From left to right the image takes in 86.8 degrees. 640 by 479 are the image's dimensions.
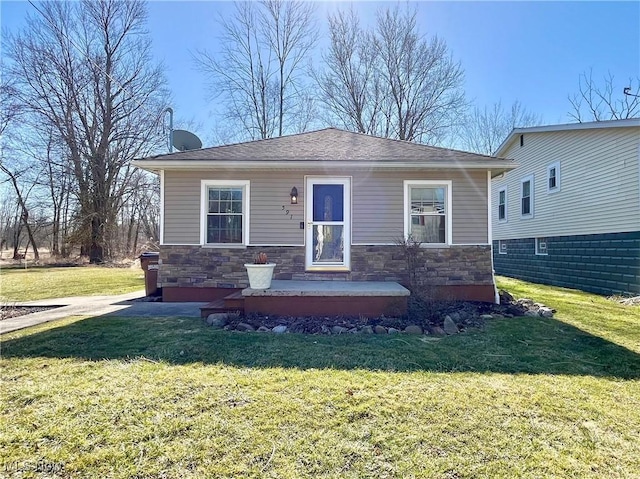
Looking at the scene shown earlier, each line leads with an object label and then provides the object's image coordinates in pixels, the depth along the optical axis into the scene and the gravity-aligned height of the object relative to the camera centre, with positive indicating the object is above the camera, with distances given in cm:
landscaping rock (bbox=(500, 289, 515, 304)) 675 -106
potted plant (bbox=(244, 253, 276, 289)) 548 -48
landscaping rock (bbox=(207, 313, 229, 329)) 491 -111
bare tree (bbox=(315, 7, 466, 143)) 1852 +941
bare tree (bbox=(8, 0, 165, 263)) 1847 +874
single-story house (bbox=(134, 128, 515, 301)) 675 +46
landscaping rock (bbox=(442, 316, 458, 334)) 476 -115
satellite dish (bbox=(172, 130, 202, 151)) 883 +280
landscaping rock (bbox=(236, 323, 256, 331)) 478 -116
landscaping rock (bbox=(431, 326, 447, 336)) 467 -119
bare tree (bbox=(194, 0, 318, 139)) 1961 +1094
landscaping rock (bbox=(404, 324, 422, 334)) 471 -117
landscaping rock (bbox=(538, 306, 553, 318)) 580 -115
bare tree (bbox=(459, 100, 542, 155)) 2261 +829
